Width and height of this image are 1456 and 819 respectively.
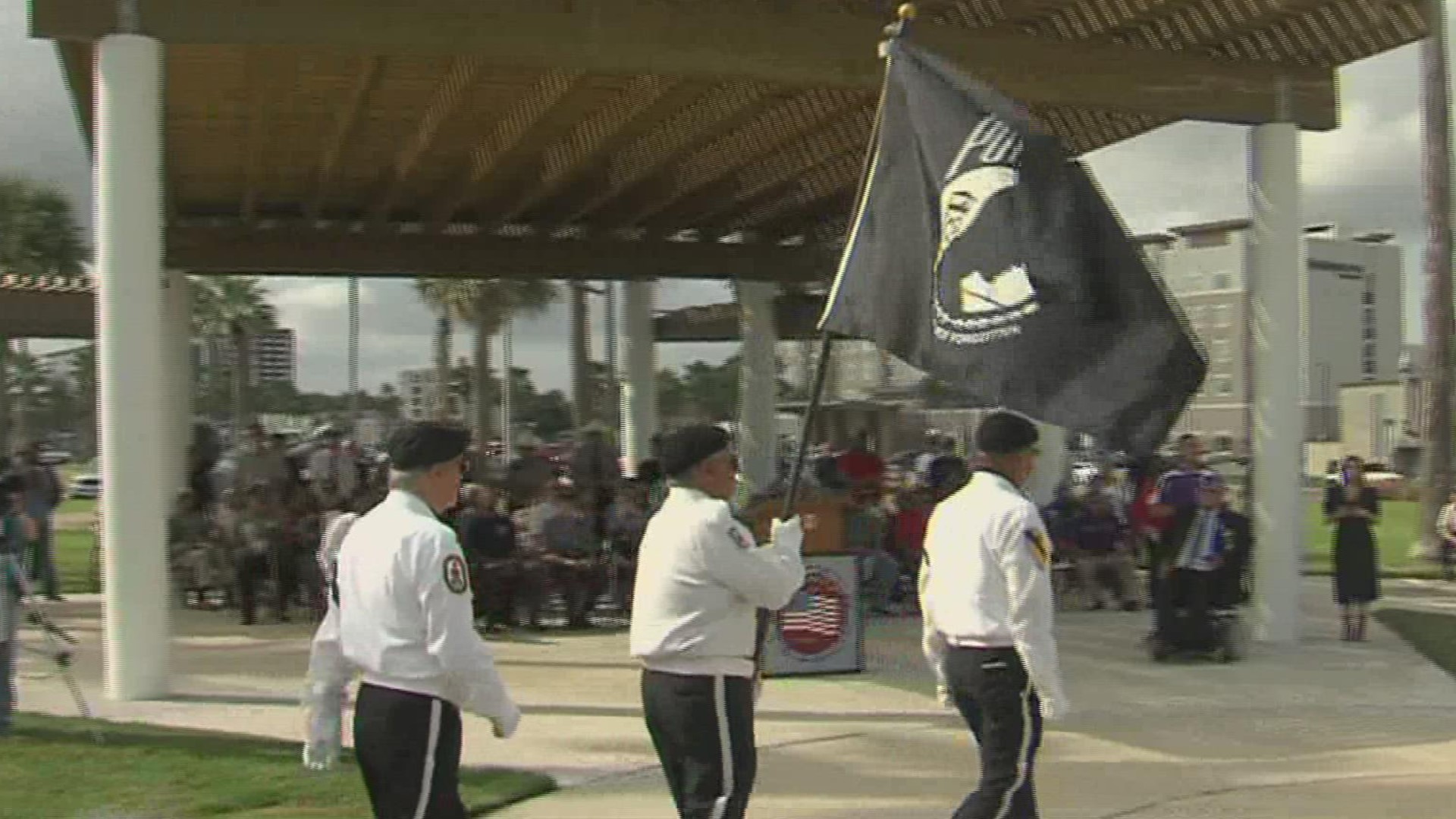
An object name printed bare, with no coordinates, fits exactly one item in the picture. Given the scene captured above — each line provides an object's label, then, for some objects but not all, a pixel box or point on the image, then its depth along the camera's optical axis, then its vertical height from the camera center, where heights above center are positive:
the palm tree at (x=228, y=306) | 47.44 +3.75
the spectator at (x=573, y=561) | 14.00 -1.30
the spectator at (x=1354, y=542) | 13.14 -1.17
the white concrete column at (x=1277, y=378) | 12.76 +0.19
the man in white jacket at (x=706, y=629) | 4.77 -0.66
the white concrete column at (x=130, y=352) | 10.00 +0.42
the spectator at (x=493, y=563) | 13.52 -1.26
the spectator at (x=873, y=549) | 14.91 -1.33
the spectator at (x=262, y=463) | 17.55 -0.51
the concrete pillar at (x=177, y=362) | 20.36 +0.73
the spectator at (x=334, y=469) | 19.22 -0.67
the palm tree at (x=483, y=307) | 37.06 +2.62
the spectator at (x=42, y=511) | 16.36 -0.93
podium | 11.06 -1.52
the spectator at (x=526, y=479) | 16.33 -0.68
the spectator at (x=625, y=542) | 14.47 -1.18
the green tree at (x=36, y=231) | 41.94 +5.02
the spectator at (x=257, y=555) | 14.56 -1.26
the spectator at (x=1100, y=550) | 15.59 -1.42
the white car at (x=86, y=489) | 50.25 -2.19
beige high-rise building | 71.31 +4.77
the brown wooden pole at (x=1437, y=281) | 22.31 +1.73
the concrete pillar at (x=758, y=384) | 22.44 +0.37
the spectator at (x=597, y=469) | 15.73 -0.62
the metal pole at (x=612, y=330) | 23.61 +1.24
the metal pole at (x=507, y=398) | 32.25 +0.31
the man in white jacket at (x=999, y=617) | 4.96 -0.67
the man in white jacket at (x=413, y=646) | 4.14 -0.61
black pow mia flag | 4.86 +0.42
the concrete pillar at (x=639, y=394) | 23.75 +0.27
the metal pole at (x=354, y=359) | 24.04 +0.92
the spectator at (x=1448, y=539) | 20.41 -1.78
